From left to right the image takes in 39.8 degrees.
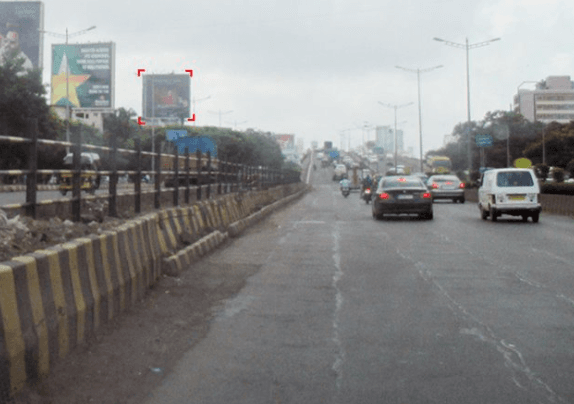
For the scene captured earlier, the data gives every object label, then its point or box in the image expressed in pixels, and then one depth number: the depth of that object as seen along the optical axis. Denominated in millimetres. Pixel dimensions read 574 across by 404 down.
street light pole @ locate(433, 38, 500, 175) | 55938
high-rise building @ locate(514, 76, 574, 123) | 130625
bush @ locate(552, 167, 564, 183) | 35844
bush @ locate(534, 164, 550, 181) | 42719
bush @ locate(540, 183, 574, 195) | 29223
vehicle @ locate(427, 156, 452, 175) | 89069
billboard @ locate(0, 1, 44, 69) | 59906
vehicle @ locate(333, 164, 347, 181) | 105375
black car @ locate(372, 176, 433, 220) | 23969
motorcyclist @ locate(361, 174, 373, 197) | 42316
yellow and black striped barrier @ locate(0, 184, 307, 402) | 4750
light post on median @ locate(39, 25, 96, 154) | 55294
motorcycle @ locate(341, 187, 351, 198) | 55375
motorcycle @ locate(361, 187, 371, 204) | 40225
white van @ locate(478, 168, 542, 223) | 22281
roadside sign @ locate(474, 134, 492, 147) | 72250
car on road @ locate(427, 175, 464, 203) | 40331
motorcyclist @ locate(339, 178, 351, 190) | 55469
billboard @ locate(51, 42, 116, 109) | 56938
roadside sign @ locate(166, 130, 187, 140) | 57125
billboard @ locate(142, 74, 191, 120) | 67000
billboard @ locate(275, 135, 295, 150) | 180125
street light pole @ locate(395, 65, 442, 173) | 75750
